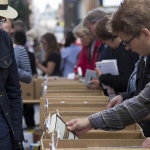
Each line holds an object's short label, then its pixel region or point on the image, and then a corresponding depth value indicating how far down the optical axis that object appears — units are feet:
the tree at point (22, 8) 118.52
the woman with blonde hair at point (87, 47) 19.01
